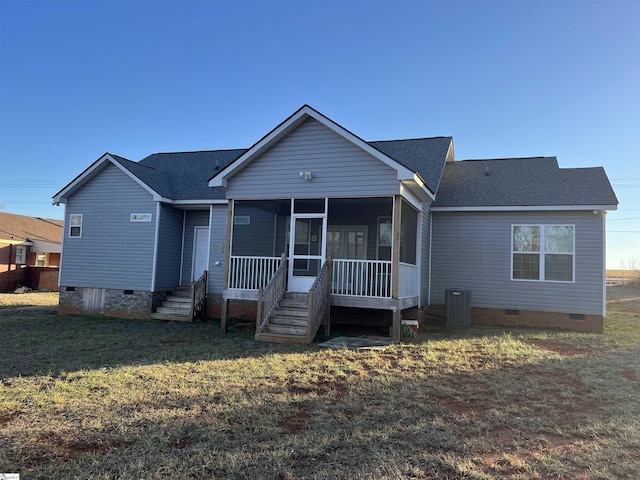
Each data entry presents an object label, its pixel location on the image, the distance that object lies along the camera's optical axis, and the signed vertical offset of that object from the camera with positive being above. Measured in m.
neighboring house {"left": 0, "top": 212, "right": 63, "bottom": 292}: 24.25 -0.32
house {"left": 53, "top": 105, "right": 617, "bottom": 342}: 9.96 +0.93
